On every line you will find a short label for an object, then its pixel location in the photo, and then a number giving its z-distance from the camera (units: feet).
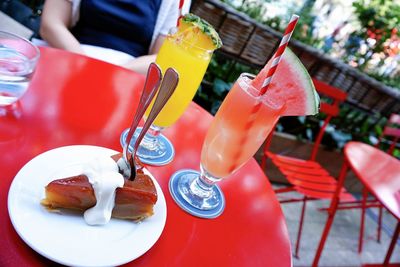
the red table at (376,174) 5.04
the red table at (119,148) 2.02
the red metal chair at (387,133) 8.24
